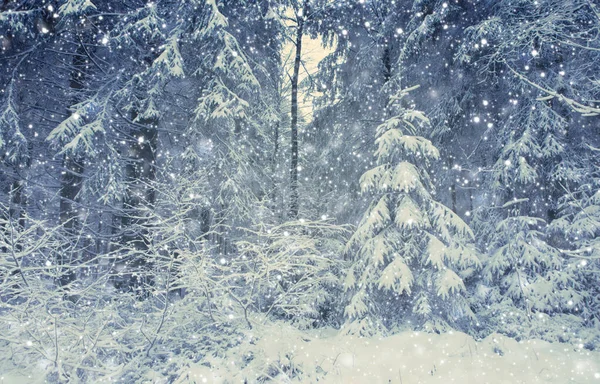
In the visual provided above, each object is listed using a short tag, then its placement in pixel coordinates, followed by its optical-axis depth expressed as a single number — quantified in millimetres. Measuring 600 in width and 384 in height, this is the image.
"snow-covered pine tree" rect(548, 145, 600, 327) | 7141
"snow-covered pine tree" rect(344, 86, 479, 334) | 6969
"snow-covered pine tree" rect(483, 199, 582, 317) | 7375
